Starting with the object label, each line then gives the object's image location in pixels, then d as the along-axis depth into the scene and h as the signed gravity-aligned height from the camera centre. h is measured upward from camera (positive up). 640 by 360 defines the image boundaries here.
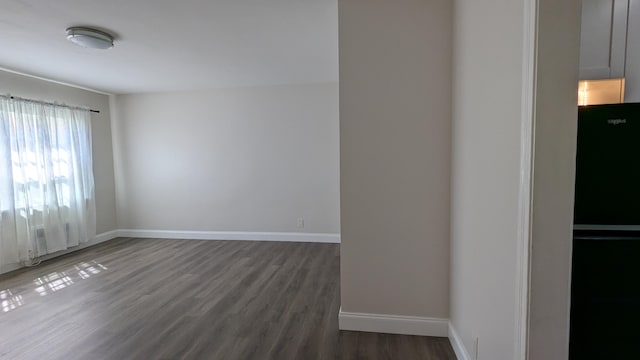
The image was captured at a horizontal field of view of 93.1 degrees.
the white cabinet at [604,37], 1.71 +0.67
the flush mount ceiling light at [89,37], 2.53 +1.10
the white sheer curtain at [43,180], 3.68 -0.17
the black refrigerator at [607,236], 1.33 -0.36
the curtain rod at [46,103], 3.67 +0.87
